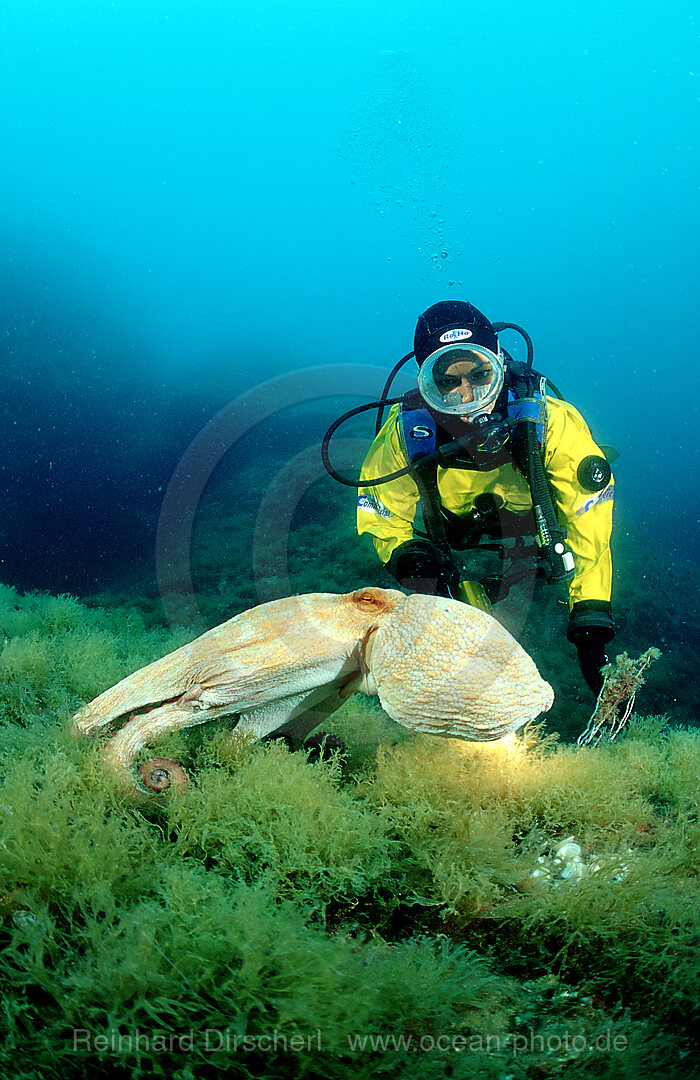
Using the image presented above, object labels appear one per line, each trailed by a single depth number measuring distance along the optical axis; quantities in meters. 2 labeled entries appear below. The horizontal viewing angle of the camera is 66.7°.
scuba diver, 4.35
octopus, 2.44
